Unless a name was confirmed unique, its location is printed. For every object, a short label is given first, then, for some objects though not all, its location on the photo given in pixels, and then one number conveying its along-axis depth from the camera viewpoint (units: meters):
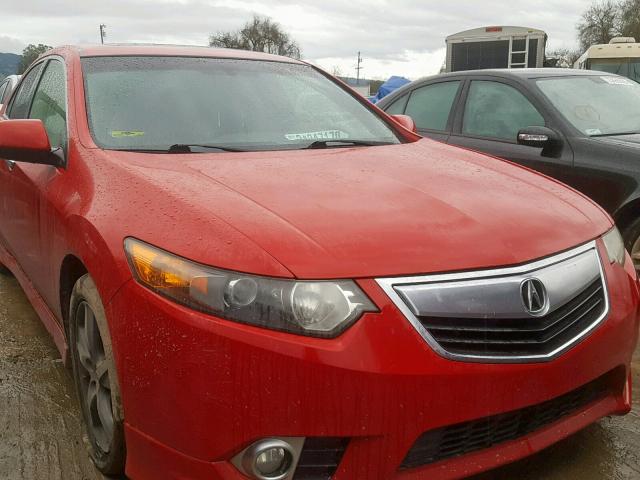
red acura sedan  1.66
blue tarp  15.52
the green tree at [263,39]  71.94
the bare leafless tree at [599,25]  59.68
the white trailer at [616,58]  14.59
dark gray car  4.18
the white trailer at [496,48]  14.75
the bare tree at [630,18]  50.62
